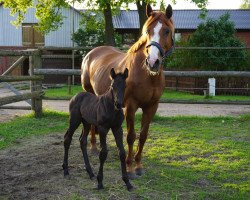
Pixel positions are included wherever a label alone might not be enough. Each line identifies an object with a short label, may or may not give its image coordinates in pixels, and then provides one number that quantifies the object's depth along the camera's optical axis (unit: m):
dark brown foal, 4.14
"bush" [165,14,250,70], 18.34
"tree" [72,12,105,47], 24.10
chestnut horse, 4.61
